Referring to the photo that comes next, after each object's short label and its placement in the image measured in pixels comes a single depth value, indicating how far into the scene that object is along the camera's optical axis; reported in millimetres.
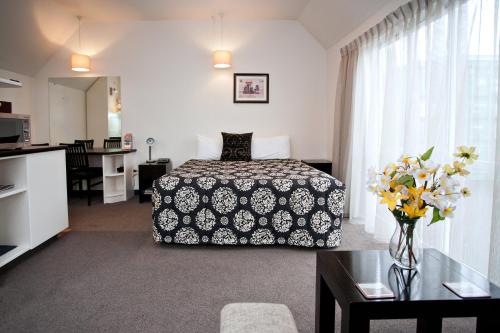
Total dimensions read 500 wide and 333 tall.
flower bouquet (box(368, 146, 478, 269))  1170
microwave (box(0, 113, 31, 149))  2687
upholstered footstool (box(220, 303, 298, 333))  1224
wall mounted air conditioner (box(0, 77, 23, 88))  2606
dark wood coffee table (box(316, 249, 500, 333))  1070
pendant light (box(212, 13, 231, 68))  4684
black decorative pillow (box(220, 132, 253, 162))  4546
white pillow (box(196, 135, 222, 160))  4695
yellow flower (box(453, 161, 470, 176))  1169
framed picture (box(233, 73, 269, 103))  5012
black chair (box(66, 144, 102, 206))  4383
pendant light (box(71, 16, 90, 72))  4730
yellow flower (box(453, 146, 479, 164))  1162
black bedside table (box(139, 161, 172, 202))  4656
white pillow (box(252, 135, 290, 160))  4695
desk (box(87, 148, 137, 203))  4648
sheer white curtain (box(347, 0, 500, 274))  1928
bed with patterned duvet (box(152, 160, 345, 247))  2824
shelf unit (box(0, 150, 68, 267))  2518
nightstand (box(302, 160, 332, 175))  4449
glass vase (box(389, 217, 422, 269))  1272
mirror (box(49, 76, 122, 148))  5035
